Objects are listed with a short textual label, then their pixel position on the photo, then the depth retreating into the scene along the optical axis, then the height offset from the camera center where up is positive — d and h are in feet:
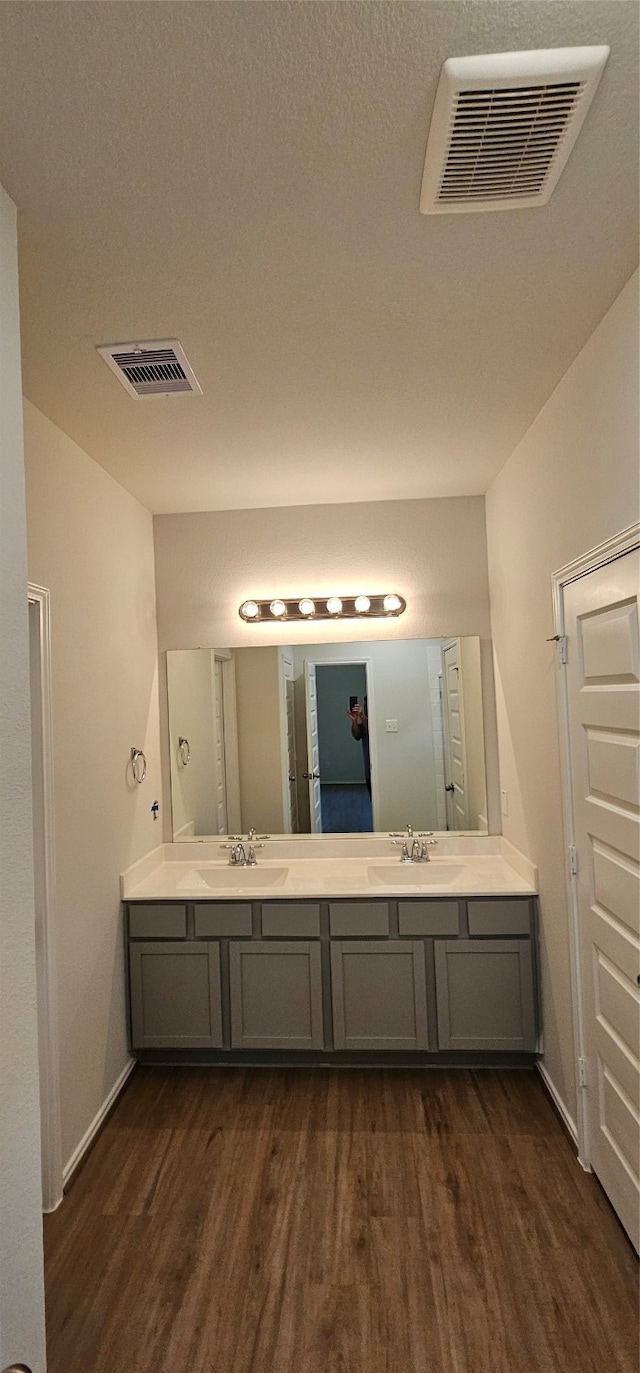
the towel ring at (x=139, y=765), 10.77 -0.83
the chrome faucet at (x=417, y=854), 11.59 -2.52
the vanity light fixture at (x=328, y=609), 11.82 +1.61
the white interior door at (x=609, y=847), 6.23 -1.48
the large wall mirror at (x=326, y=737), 11.93 -0.57
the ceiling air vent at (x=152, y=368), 6.56 +3.34
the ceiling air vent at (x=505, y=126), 3.73 +3.28
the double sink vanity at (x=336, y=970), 9.77 -3.77
